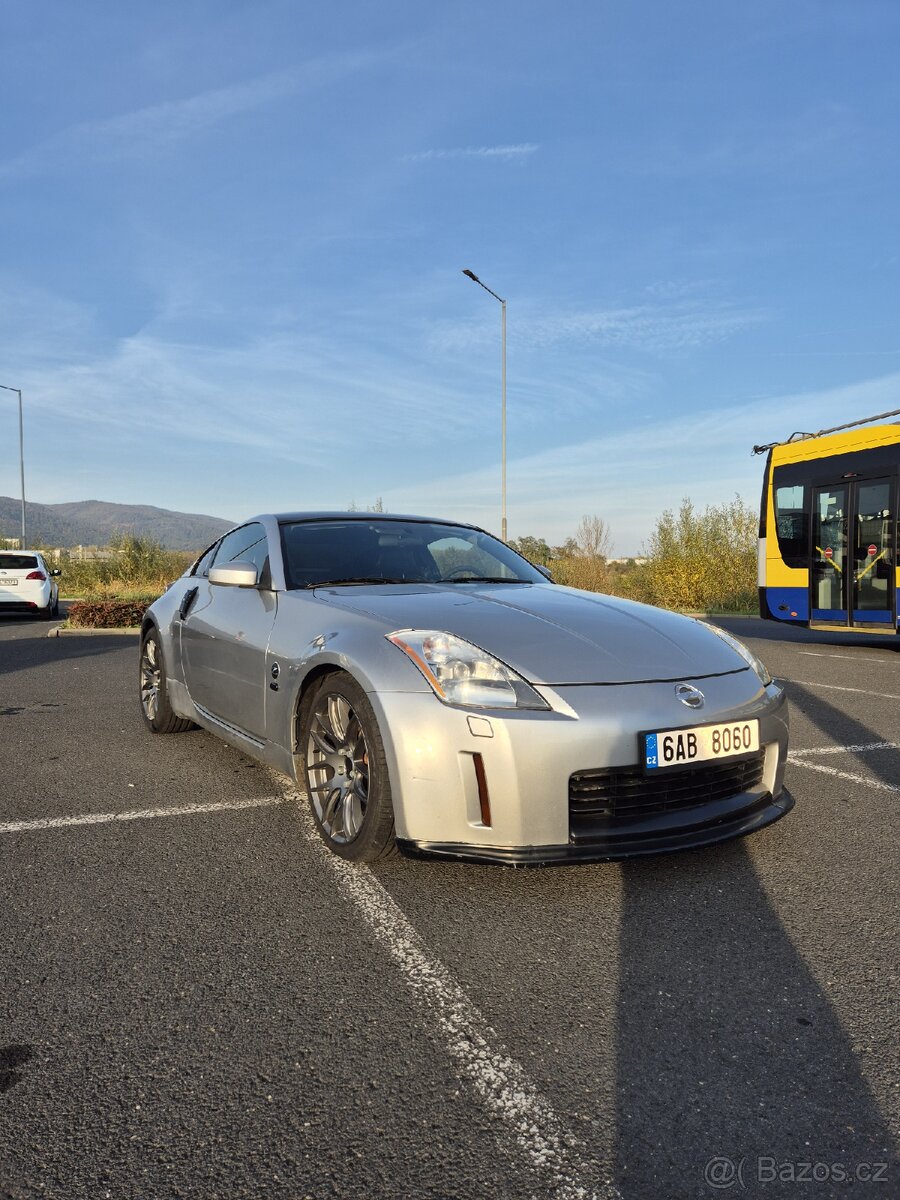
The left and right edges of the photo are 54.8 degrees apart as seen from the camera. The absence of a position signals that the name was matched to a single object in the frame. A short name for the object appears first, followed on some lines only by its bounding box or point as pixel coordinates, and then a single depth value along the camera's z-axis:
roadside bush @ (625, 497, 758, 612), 21.67
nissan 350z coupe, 2.78
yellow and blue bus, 11.39
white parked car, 16.61
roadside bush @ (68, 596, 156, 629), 13.65
